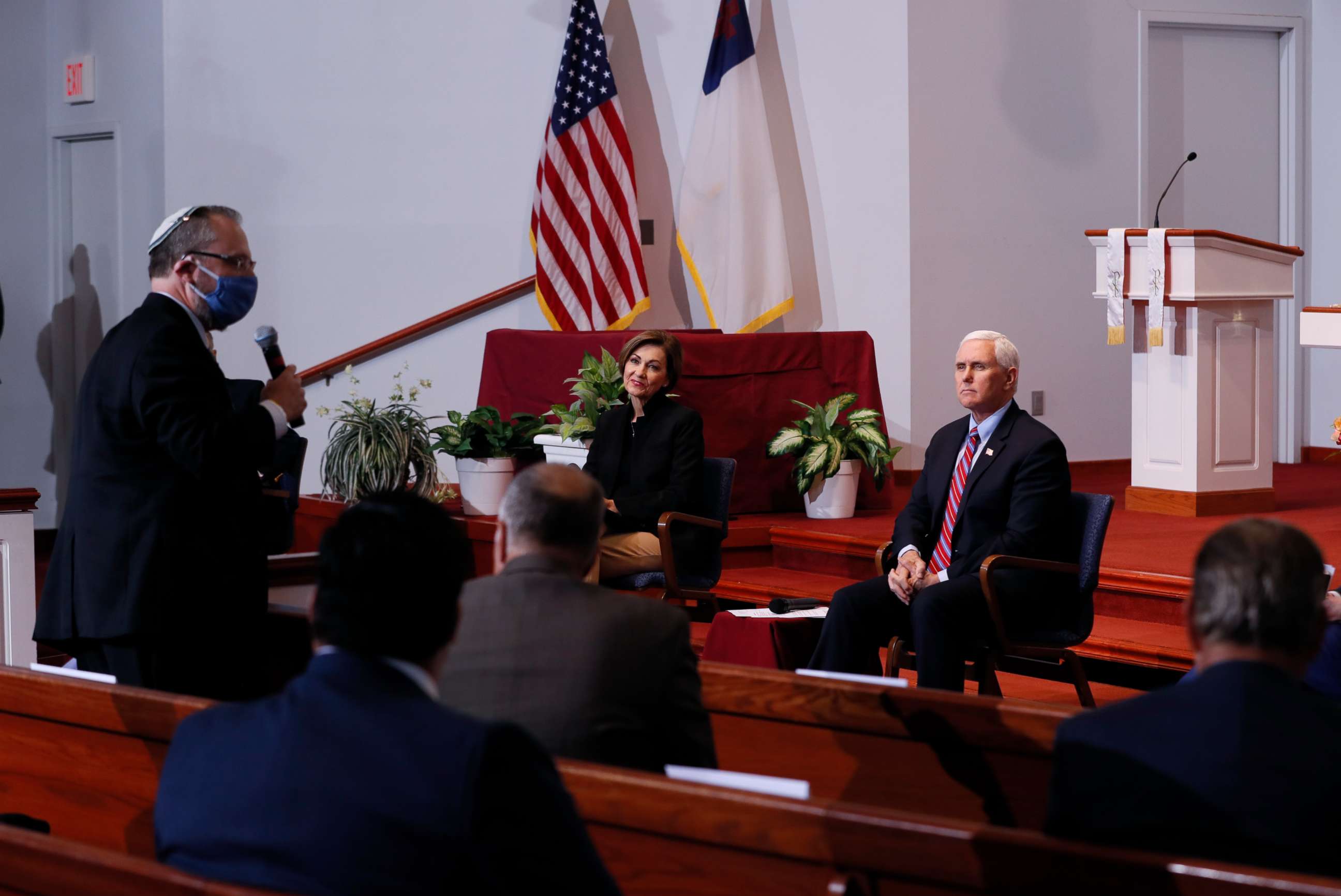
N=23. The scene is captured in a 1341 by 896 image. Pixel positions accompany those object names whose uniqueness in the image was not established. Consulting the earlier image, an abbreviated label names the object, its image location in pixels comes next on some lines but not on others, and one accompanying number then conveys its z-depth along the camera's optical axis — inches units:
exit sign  721.0
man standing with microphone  209.0
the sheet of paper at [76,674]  198.5
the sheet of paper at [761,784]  138.0
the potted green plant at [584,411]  486.6
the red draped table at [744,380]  522.9
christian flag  613.6
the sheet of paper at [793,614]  322.3
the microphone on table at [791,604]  333.7
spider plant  505.7
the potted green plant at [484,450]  512.1
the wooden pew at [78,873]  115.6
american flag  622.8
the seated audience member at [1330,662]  225.0
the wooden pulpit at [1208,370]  477.1
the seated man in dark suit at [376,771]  107.3
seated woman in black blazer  393.4
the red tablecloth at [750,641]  312.8
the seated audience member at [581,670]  156.1
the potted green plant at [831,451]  511.8
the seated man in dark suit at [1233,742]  121.3
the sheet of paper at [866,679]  188.5
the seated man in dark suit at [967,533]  309.9
